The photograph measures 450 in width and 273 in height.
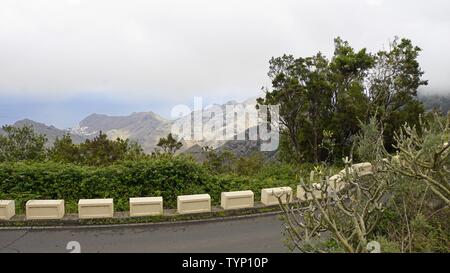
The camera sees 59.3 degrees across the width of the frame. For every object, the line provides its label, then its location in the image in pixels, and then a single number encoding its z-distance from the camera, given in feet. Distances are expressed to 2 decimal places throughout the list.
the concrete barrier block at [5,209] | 36.17
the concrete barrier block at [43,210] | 36.37
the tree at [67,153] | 62.51
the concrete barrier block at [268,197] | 42.36
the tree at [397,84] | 75.51
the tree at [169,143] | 91.61
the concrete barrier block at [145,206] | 38.14
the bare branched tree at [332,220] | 14.61
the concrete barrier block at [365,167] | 50.78
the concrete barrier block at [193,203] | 39.04
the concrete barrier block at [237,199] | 40.52
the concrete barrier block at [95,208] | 36.96
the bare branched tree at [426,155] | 15.12
